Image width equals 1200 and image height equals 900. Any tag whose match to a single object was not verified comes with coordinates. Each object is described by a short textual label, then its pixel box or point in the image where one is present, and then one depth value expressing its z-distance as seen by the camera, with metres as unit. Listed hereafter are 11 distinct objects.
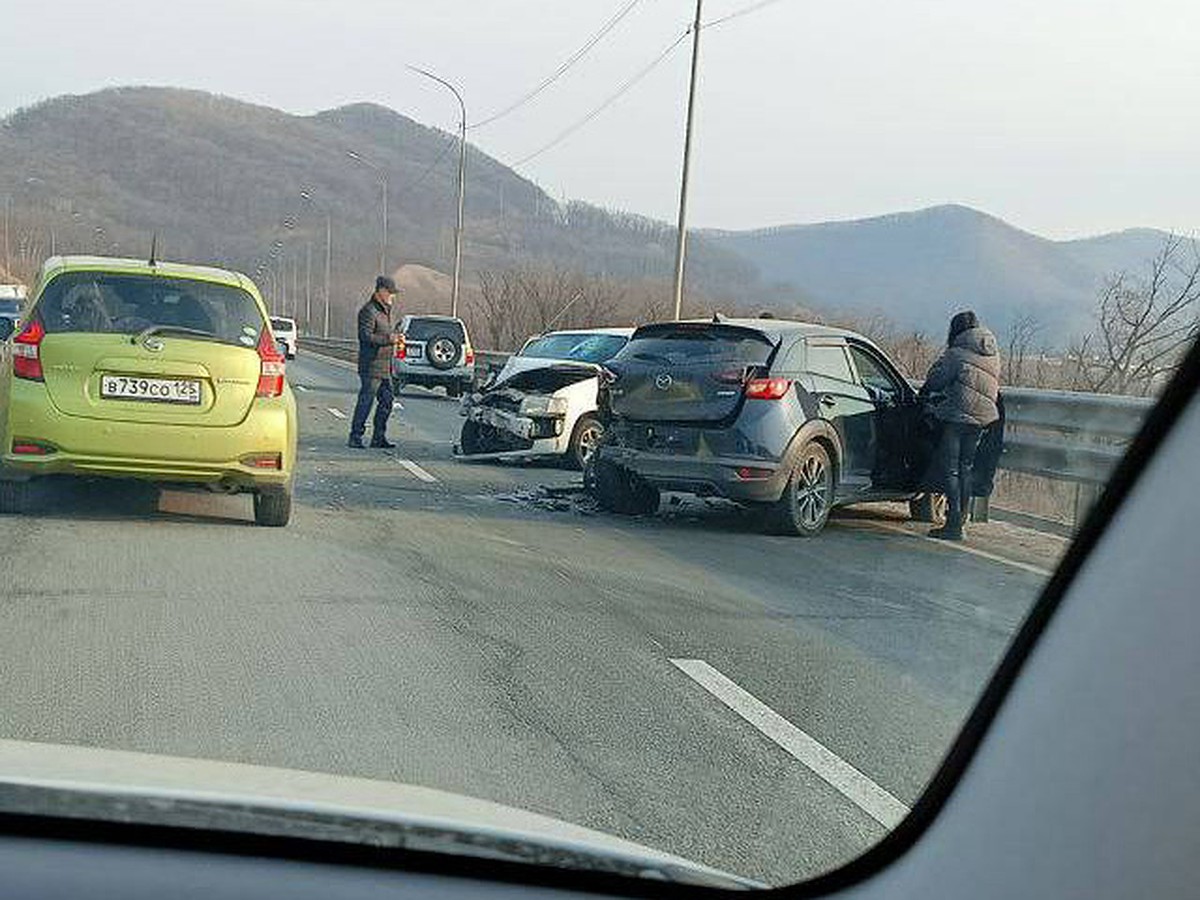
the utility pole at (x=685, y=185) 24.55
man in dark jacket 16.92
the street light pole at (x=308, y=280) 84.25
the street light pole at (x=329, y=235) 70.55
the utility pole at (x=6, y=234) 59.36
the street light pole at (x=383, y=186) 55.11
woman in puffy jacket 9.55
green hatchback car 9.35
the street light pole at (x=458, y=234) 44.22
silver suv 32.31
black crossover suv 10.77
